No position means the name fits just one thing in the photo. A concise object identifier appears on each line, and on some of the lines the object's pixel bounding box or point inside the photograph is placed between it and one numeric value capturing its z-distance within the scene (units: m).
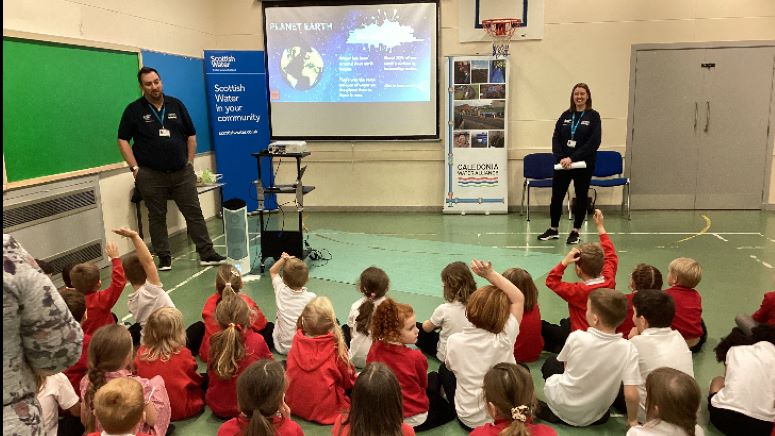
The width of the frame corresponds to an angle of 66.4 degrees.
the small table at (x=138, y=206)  5.78
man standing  5.18
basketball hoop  7.18
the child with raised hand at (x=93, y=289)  3.12
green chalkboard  4.41
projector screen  7.59
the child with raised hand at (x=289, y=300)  3.36
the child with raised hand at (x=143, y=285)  3.25
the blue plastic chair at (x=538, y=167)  7.46
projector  5.39
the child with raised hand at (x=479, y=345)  2.48
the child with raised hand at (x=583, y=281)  3.14
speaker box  5.16
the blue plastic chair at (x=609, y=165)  7.41
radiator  4.39
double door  7.33
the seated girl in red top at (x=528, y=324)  3.13
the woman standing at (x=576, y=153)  5.89
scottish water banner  7.47
